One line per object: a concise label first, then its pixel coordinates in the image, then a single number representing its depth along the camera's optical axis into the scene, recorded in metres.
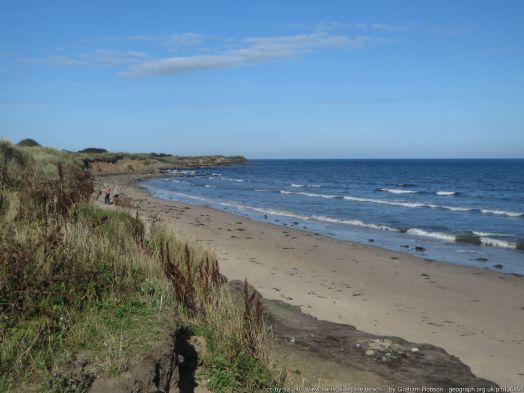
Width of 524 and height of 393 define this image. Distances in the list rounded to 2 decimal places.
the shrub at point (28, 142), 59.70
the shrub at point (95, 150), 102.69
